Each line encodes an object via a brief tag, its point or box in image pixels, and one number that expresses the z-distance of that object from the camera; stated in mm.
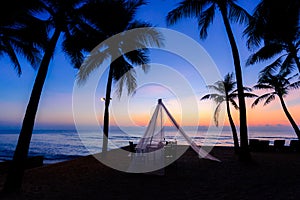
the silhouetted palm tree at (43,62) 6012
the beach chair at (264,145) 16312
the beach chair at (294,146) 15617
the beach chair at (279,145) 16250
